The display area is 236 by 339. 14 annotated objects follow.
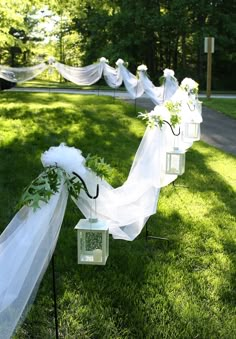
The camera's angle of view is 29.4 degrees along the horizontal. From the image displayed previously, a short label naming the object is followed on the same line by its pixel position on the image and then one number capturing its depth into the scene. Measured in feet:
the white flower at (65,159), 8.67
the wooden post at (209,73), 54.19
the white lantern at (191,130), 20.91
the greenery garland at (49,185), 8.16
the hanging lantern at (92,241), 9.53
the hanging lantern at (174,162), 15.37
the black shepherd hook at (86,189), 8.85
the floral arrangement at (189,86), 23.82
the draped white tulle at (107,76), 40.69
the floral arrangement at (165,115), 15.14
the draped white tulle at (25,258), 8.23
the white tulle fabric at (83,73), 50.01
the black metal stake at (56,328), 9.37
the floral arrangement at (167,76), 39.29
